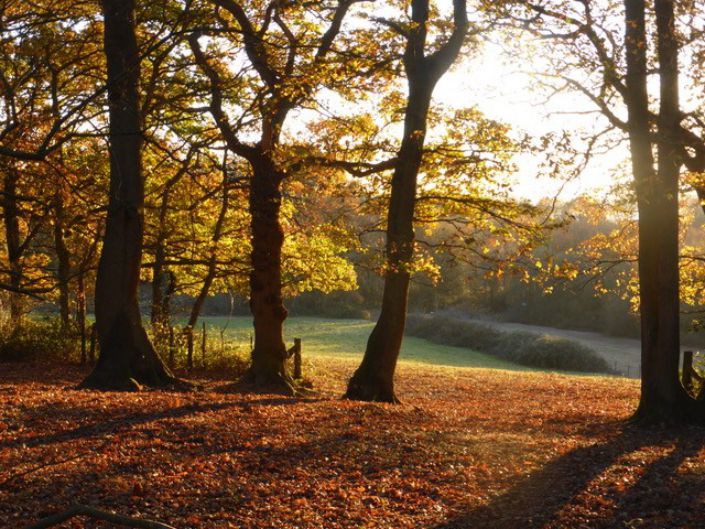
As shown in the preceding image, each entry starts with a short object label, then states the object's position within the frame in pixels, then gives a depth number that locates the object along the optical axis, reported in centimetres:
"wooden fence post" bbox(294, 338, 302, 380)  1864
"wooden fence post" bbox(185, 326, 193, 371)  1966
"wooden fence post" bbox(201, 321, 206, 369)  2041
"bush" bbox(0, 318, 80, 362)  1925
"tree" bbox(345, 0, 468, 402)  1355
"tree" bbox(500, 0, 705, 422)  1130
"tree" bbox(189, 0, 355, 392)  1241
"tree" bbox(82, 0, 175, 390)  1242
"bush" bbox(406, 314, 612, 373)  3665
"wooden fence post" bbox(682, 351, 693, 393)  1383
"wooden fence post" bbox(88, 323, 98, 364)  1841
